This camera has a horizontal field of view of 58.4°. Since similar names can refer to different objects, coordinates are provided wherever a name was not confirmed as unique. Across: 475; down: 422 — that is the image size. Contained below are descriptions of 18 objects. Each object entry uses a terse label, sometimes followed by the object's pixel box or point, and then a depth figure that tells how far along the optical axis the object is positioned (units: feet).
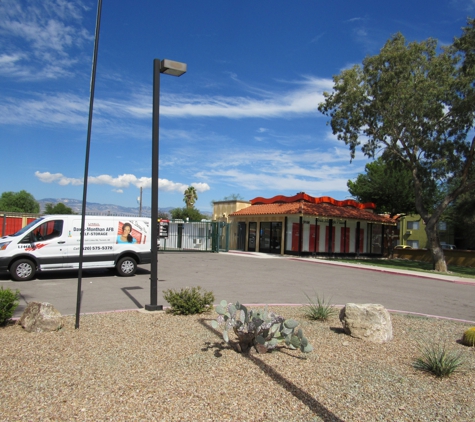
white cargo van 42.45
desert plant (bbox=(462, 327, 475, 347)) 21.90
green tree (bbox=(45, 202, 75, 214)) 195.39
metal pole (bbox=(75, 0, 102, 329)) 21.04
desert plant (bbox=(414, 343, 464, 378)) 16.67
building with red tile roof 94.73
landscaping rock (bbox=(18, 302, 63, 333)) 21.24
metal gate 97.66
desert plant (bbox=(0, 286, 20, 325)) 21.66
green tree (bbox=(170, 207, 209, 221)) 207.02
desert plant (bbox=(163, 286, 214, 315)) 25.95
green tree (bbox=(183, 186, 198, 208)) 227.20
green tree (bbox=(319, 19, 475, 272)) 74.13
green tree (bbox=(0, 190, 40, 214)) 230.36
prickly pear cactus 18.13
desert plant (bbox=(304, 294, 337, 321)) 26.08
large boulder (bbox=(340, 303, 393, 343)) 21.44
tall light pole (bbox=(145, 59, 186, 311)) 27.20
